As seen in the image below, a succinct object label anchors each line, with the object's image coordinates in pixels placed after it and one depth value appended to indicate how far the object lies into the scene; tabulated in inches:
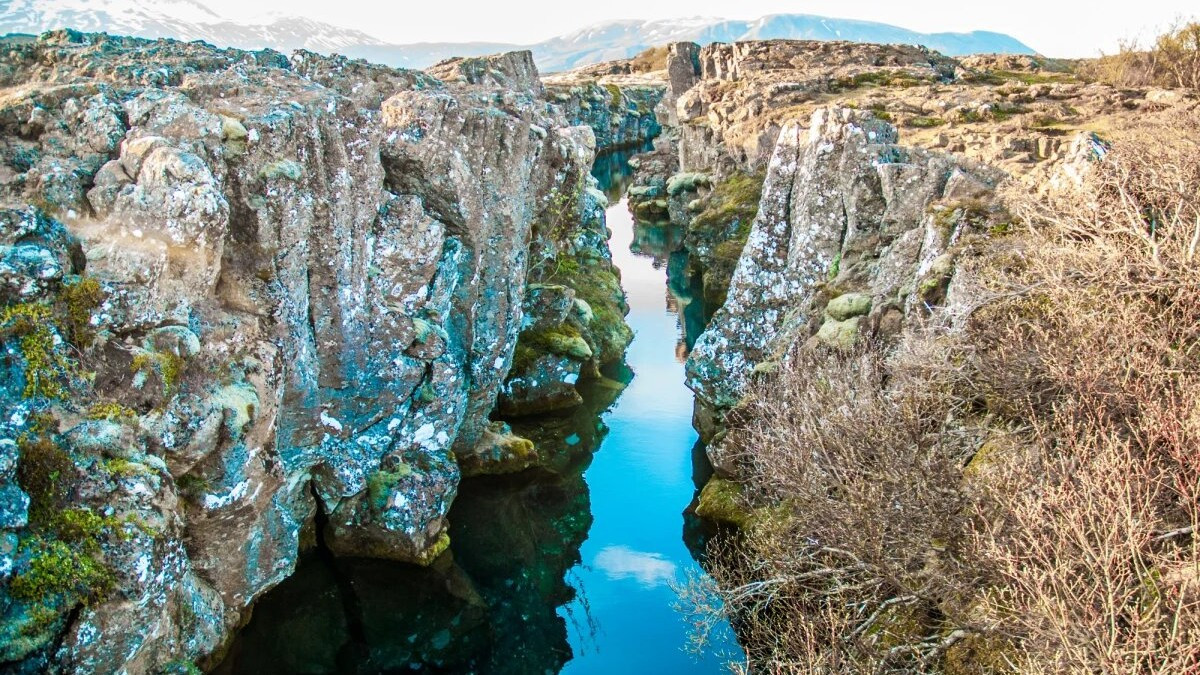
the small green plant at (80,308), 596.4
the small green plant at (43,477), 556.7
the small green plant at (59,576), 536.4
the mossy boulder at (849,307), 994.1
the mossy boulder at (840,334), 932.6
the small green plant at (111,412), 601.6
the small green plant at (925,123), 1673.2
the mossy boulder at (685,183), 2637.8
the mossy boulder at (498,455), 1189.7
